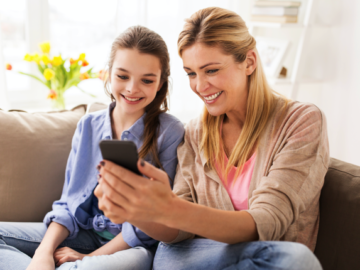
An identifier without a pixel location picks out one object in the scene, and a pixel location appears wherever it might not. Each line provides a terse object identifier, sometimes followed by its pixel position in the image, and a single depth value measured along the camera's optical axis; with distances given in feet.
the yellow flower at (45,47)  6.15
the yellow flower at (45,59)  5.99
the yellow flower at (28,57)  6.07
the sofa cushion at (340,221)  3.57
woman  2.70
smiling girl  4.03
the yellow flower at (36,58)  6.06
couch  3.74
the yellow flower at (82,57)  6.25
